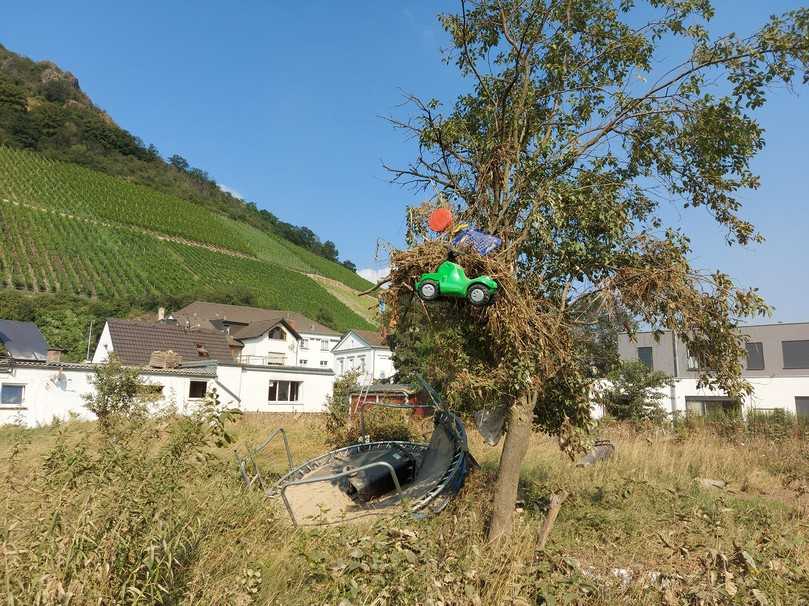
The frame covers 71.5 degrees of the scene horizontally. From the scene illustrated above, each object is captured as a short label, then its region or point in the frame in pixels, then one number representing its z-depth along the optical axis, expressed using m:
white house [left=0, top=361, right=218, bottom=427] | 24.53
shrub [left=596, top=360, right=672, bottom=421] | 25.73
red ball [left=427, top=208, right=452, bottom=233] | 6.48
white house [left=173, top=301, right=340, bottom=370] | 56.47
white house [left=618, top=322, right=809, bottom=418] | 31.78
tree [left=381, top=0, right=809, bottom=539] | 6.57
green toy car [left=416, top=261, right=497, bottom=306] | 6.11
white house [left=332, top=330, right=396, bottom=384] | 56.88
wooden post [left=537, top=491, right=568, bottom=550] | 5.91
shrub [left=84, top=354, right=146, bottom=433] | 19.70
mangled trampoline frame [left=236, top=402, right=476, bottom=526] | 7.89
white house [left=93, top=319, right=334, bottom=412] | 32.38
